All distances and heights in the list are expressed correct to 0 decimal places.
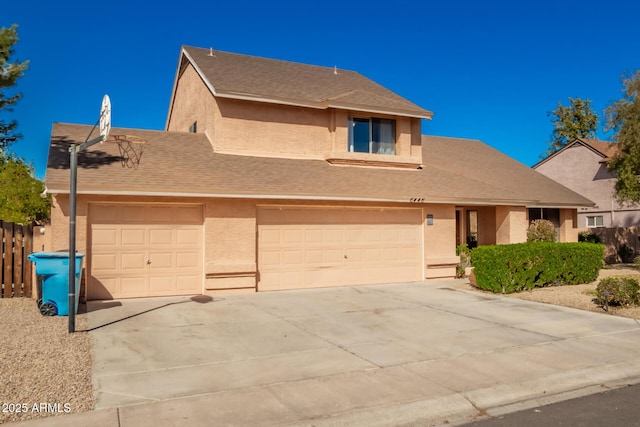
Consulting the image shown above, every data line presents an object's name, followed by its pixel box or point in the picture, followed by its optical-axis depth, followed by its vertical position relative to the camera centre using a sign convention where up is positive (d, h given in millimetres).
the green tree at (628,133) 20422 +3724
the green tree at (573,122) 54250 +11041
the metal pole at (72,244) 9031 -265
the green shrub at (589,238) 26609 -491
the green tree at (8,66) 17328 +5585
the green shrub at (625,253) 26453 -1252
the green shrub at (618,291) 12117 -1459
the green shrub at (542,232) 19953 -142
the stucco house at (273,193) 13195 +1008
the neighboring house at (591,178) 31506 +3214
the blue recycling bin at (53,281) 10586 -1052
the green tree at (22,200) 16297 +948
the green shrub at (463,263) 17984 -1207
